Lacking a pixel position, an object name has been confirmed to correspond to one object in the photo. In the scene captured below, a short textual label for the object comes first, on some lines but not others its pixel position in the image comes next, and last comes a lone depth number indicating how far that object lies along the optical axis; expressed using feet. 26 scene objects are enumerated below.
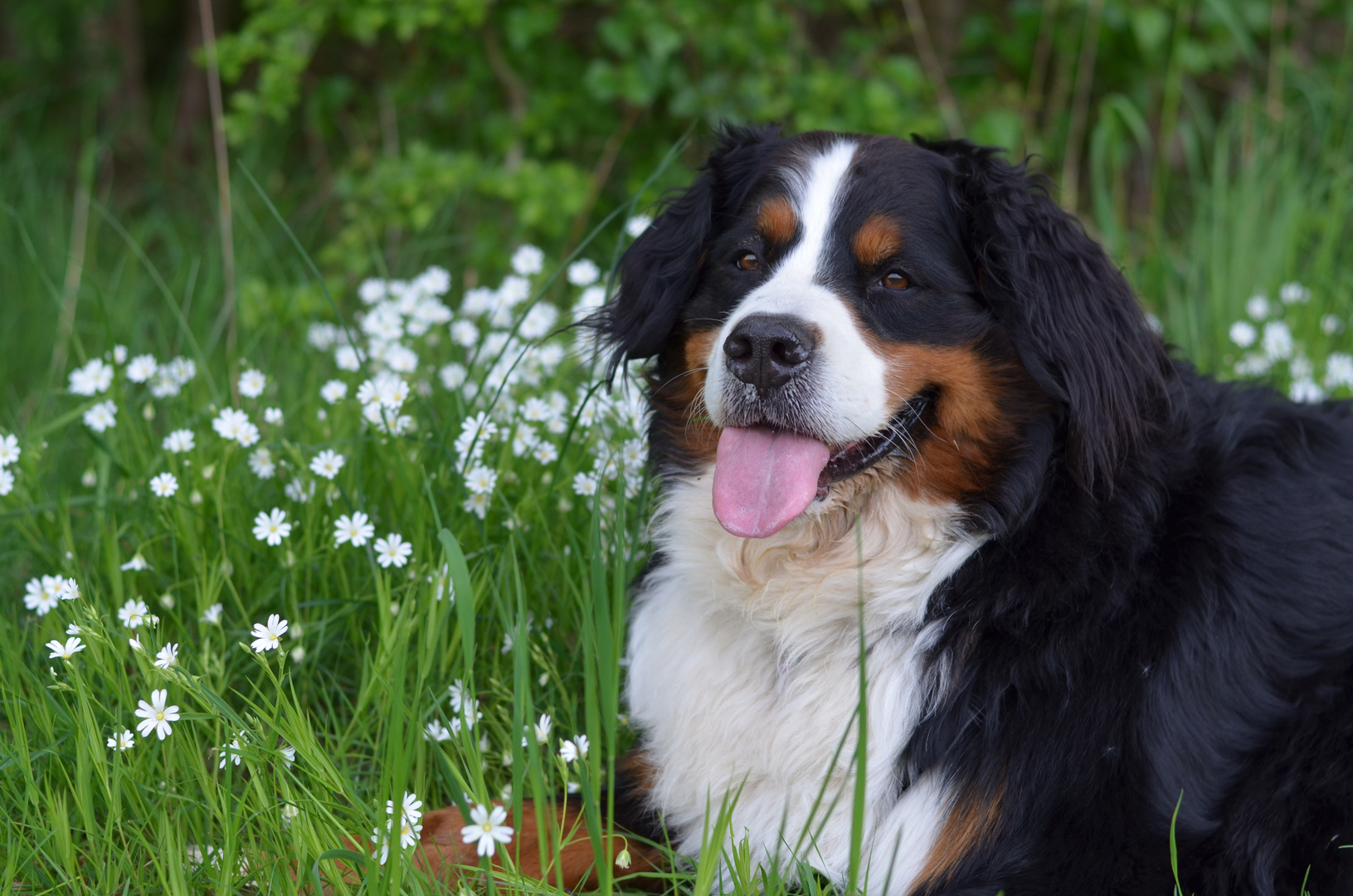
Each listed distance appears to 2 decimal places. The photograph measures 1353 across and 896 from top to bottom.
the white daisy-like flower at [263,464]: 9.63
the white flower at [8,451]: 8.90
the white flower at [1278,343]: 12.93
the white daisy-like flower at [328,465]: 8.82
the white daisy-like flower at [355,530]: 8.20
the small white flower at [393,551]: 8.18
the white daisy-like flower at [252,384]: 9.87
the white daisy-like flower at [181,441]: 9.12
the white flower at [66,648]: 6.86
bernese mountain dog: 7.08
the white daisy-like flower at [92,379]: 9.98
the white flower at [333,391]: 10.00
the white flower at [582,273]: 11.38
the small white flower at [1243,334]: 12.86
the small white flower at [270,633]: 6.24
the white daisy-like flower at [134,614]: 7.10
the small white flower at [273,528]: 8.10
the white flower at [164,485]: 8.75
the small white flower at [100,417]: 9.50
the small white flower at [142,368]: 10.07
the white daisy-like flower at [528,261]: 11.84
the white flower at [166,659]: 6.39
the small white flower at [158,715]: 6.45
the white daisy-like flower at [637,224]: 11.45
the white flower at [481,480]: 9.06
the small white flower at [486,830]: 5.45
